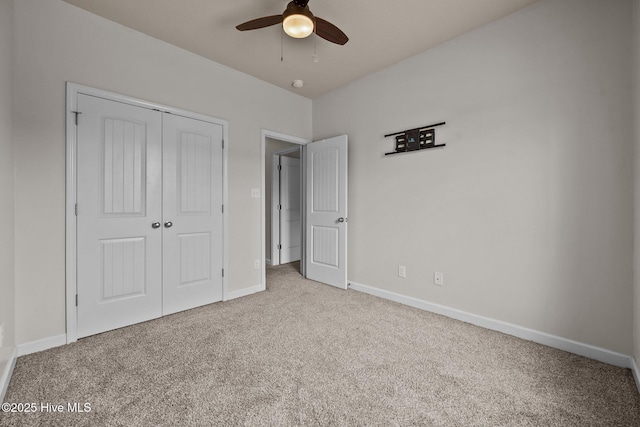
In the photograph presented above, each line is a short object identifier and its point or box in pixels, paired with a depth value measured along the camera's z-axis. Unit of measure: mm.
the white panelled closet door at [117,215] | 2309
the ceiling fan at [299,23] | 1852
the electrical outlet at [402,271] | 3111
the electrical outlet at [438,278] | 2814
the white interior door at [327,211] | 3613
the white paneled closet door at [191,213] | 2791
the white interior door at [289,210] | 5262
